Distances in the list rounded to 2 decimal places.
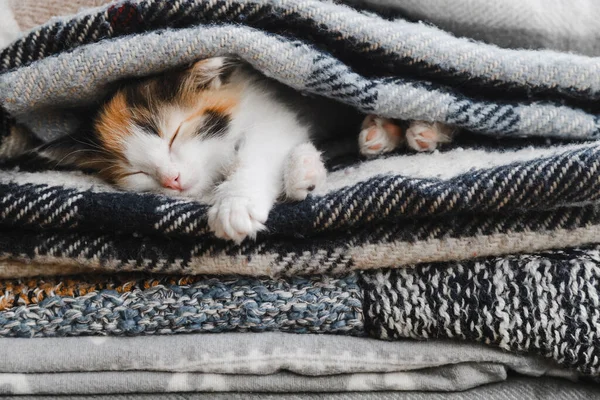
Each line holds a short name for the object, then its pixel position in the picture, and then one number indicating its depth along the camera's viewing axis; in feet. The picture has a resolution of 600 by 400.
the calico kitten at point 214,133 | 1.69
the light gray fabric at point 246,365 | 1.54
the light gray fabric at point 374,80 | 1.59
